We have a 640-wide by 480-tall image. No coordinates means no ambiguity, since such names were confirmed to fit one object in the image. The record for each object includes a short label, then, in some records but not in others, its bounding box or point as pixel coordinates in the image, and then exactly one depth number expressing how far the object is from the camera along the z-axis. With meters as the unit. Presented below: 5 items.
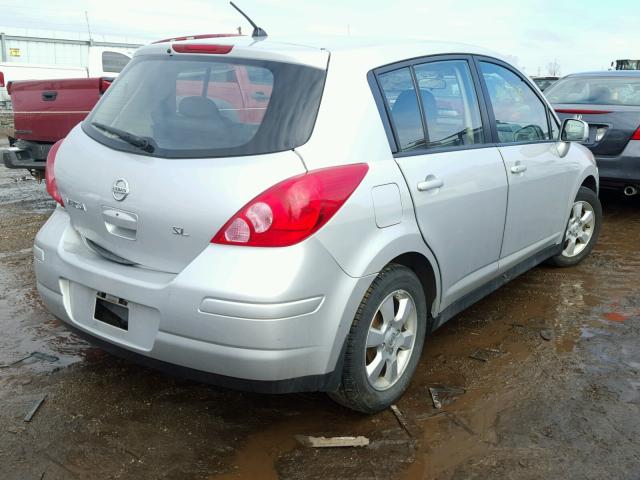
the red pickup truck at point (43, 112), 6.62
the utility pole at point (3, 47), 24.86
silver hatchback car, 2.40
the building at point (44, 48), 24.94
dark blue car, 6.57
